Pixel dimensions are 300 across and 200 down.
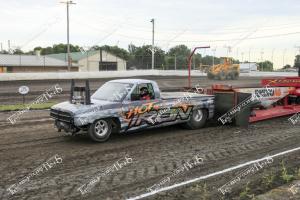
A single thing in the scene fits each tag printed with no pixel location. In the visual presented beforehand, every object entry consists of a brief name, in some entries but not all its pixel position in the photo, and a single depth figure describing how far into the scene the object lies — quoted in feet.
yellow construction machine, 129.49
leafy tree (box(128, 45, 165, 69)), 206.90
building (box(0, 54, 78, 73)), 190.18
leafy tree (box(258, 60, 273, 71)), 344.00
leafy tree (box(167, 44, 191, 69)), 232.04
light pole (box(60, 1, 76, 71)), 163.00
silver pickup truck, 31.76
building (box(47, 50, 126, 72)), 237.45
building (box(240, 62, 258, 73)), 197.22
